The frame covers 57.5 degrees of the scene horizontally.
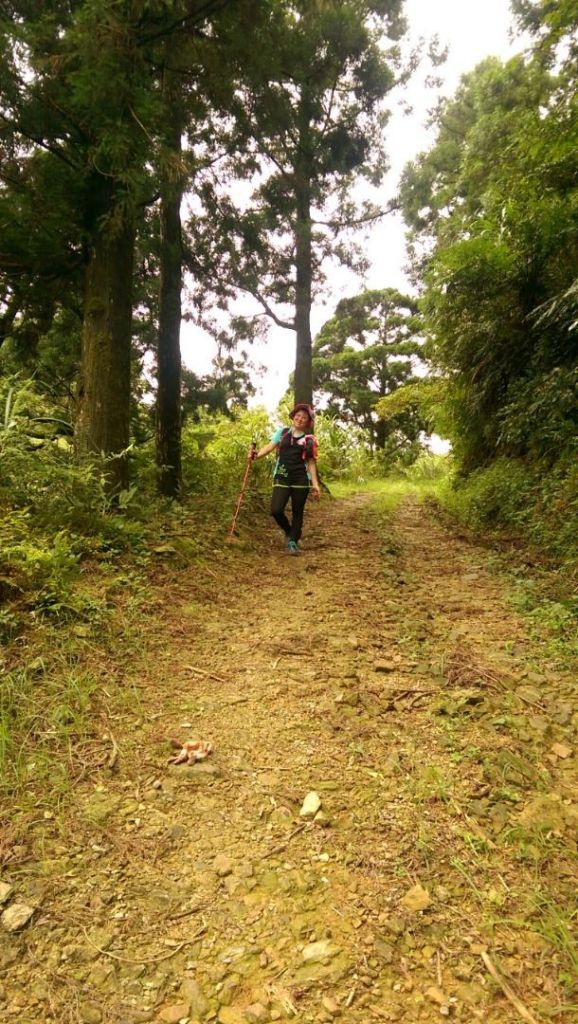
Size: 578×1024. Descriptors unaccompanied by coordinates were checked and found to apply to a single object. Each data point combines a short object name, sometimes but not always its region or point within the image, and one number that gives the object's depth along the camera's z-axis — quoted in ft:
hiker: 20.77
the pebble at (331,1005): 4.88
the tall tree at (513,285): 22.02
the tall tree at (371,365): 72.95
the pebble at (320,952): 5.38
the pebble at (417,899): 5.85
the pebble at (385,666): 11.12
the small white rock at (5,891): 5.97
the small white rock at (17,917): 5.67
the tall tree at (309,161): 28.22
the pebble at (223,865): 6.45
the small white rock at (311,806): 7.32
